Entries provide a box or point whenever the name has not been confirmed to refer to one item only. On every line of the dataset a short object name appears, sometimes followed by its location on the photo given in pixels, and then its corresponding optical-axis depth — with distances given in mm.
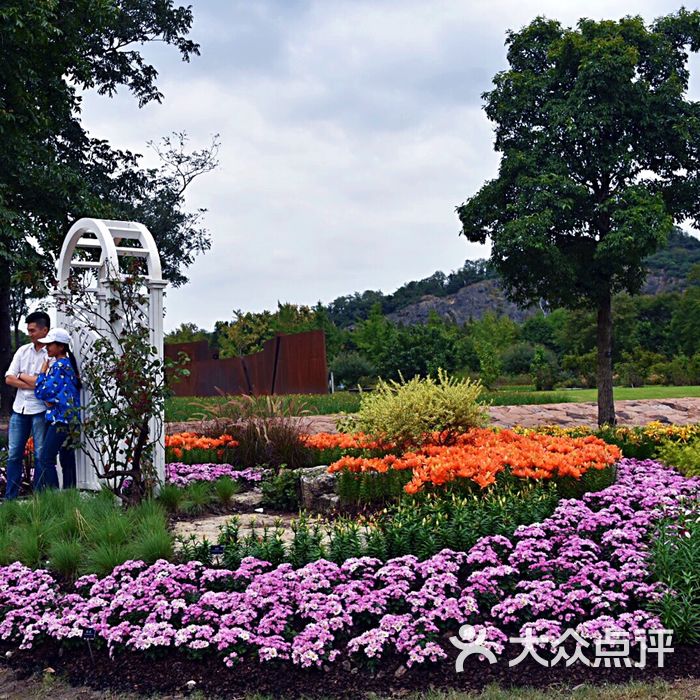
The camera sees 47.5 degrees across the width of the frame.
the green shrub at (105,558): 4070
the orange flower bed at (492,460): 5062
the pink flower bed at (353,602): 3432
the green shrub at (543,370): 24558
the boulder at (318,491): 5777
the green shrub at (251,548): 4039
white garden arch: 5973
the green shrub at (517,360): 34562
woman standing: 5871
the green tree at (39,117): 10508
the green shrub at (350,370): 32719
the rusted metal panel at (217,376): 26250
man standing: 6051
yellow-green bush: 6496
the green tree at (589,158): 11695
